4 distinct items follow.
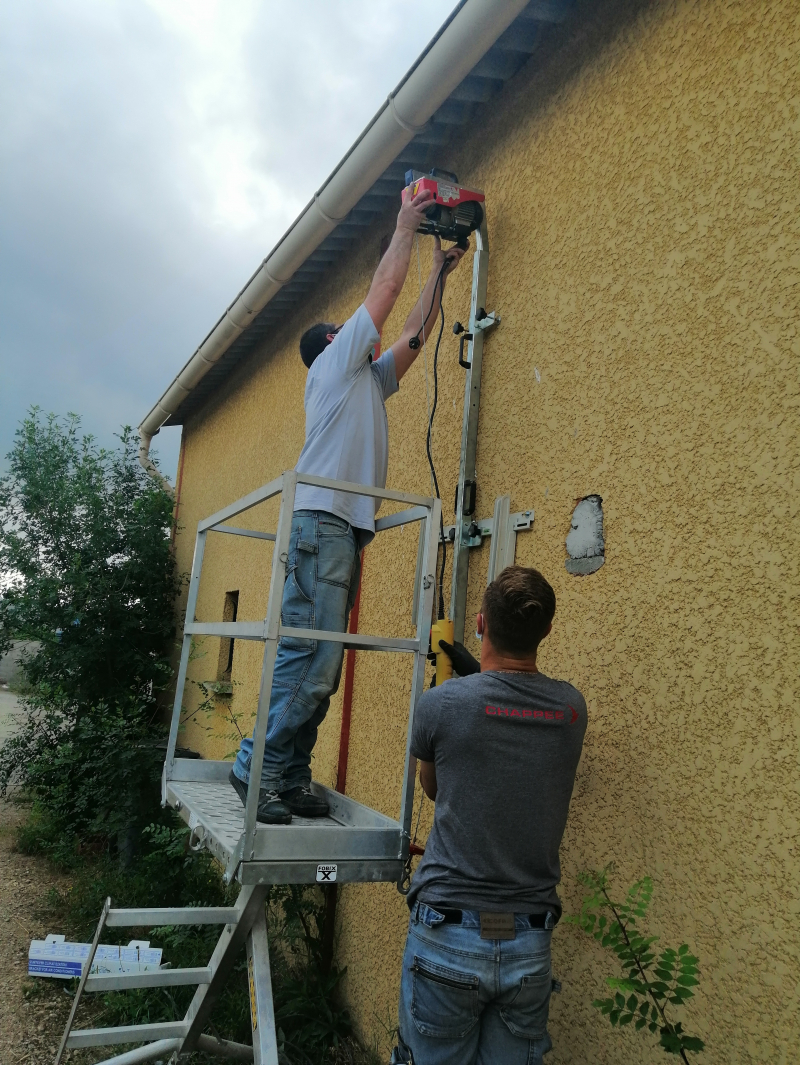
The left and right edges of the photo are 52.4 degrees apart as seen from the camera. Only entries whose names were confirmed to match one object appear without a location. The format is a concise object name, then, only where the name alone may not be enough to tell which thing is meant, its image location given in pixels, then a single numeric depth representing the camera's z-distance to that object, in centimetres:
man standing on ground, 174
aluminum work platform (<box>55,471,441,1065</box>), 212
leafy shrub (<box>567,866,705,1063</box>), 162
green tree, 761
